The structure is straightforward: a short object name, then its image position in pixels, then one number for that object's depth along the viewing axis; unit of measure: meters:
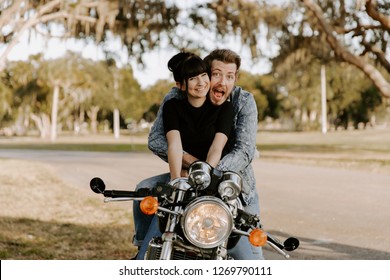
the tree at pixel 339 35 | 14.20
